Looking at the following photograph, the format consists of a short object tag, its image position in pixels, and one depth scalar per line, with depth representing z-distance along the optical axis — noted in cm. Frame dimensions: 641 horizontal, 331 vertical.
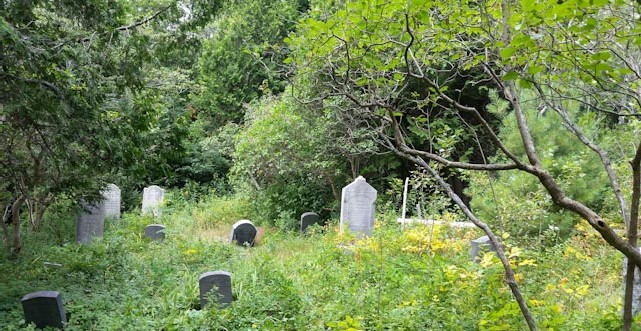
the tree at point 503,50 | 202
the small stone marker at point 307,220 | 1195
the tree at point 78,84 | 466
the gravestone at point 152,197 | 1501
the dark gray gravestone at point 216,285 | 570
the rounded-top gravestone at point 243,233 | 1048
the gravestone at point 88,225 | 930
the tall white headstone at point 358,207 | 941
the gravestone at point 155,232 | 1013
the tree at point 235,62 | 2078
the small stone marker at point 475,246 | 617
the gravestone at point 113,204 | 1076
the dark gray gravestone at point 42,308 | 488
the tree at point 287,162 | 1234
